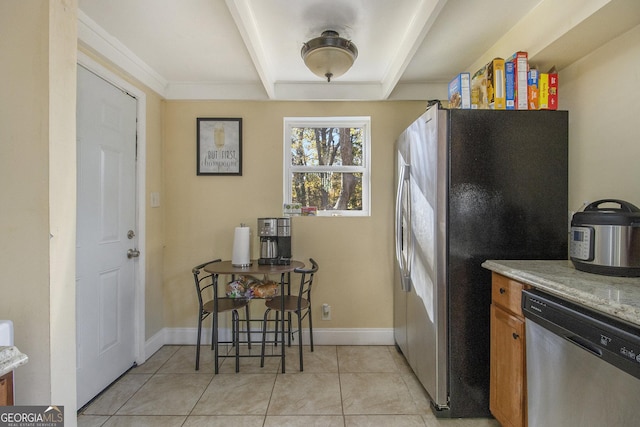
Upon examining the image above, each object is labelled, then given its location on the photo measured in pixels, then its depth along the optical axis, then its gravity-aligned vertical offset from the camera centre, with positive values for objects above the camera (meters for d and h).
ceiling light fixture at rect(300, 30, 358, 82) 1.77 +1.00
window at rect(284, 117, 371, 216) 2.75 +0.44
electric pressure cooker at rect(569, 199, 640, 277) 1.14 -0.11
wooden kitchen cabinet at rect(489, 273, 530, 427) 1.34 -0.69
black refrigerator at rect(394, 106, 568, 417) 1.65 -0.01
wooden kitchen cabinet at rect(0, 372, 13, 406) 0.83 -0.52
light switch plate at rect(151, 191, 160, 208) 2.47 +0.12
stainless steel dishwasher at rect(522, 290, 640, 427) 0.87 -0.53
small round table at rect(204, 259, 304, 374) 2.14 -0.42
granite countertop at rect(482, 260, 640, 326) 0.90 -0.27
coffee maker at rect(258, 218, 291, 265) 2.38 -0.20
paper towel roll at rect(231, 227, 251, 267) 2.33 -0.29
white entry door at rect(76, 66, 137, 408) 1.81 -0.14
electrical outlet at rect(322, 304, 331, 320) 2.66 -0.90
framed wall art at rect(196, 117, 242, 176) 2.66 +0.62
